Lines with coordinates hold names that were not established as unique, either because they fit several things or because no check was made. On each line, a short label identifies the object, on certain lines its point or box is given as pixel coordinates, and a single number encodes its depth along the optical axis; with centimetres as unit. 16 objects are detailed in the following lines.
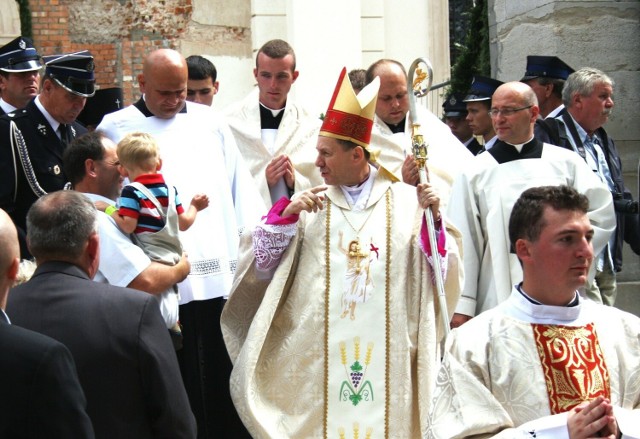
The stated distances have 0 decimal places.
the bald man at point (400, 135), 1092
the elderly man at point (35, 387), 485
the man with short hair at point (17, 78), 1094
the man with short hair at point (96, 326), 605
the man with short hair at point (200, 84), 1199
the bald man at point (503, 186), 1012
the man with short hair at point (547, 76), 1206
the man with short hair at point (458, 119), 1356
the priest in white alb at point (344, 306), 923
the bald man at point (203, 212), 1002
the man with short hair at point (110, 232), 815
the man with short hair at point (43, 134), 953
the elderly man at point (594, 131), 1100
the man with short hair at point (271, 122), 1111
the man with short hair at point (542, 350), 588
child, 831
